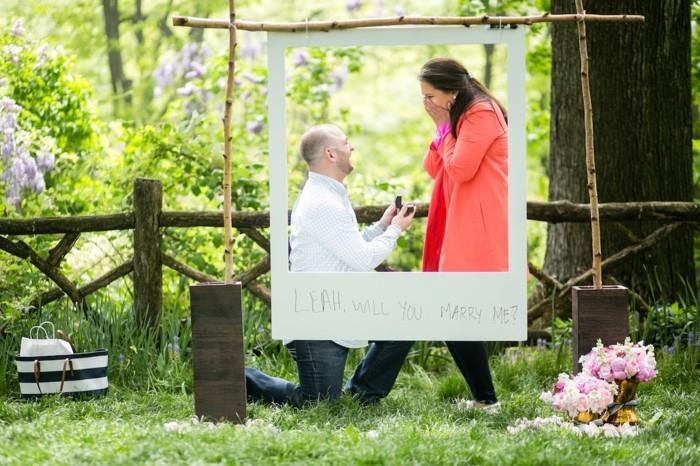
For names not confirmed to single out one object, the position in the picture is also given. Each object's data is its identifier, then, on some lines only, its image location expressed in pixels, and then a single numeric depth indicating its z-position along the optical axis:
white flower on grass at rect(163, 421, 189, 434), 8.40
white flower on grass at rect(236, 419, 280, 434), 8.47
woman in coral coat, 9.31
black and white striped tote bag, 10.34
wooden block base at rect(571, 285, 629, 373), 9.06
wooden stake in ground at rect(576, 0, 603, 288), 9.14
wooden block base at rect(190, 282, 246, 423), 9.01
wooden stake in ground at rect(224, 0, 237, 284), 8.93
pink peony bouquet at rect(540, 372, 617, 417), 8.57
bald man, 9.47
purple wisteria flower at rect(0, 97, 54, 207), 13.98
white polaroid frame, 9.02
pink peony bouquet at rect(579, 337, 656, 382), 8.65
